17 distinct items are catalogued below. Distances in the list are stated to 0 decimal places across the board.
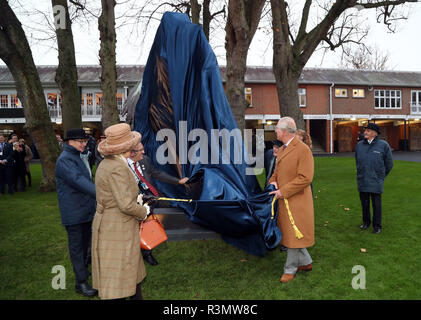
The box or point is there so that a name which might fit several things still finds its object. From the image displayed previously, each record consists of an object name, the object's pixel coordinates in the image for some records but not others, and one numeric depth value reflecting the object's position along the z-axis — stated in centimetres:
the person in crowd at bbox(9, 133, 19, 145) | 1112
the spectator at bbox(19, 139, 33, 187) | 1159
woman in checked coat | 251
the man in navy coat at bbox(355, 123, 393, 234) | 542
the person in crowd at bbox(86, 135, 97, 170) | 728
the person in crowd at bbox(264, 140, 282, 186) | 476
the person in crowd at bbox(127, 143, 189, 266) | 383
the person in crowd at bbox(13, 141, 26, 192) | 1080
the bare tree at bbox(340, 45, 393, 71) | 3722
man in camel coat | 350
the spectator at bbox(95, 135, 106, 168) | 628
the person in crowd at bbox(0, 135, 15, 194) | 1018
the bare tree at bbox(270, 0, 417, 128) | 1000
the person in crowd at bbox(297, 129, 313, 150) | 517
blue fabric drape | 383
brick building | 2758
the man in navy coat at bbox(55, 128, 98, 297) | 335
